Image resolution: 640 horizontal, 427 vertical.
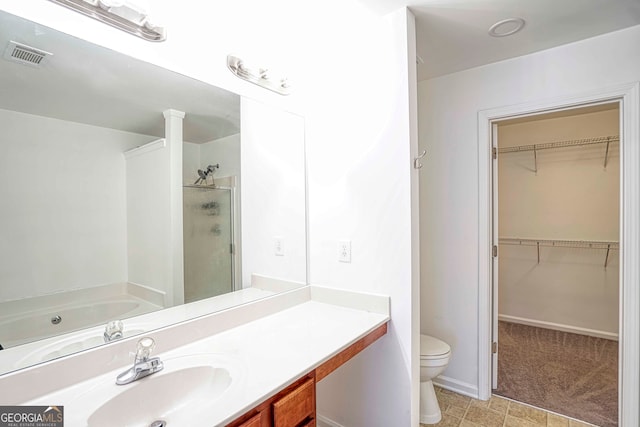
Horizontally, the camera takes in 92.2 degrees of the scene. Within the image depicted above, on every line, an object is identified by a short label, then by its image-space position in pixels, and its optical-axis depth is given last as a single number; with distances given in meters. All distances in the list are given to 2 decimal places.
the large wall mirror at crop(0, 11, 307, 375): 0.98
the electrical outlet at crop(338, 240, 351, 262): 1.77
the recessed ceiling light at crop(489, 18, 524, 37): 1.64
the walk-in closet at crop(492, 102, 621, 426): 2.88
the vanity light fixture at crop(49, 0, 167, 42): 1.07
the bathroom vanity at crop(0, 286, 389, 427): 0.89
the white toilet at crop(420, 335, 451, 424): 1.92
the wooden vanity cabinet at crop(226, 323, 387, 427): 0.92
